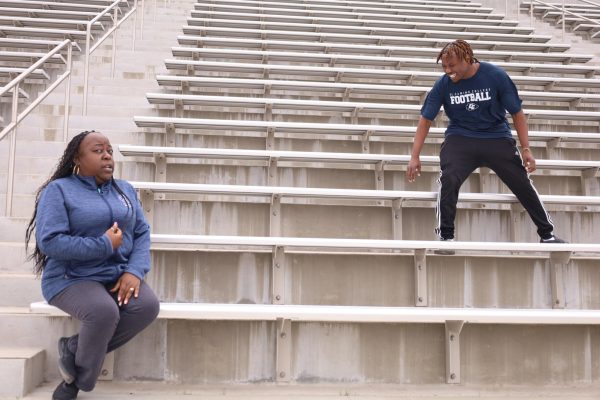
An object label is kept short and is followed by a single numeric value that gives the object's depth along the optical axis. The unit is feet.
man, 8.52
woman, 5.86
